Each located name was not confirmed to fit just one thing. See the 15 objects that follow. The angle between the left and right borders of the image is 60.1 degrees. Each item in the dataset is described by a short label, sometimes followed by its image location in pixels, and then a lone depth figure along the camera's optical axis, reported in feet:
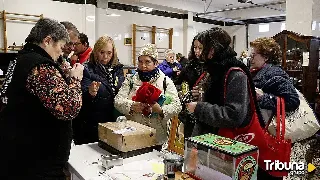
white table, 4.84
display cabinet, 11.63
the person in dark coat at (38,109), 4.35
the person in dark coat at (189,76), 5.58
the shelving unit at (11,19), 18.89
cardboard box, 5.40
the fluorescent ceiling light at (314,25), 14.71
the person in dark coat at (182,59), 20.42
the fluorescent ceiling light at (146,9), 27.55
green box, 3.51
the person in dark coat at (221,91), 4.53
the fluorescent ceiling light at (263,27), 34.94
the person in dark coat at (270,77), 6.31
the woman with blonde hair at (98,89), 7.11
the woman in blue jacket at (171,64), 16.29
